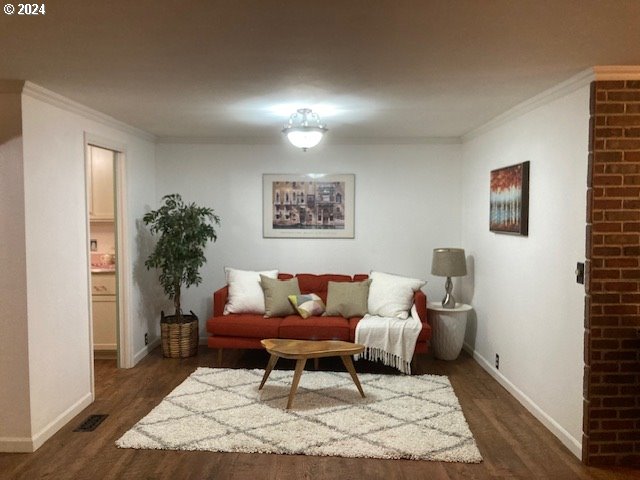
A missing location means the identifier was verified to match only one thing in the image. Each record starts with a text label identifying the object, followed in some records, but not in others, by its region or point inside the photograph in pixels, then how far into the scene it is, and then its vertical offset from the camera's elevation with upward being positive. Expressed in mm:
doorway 5566 -546
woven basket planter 5562 -1184
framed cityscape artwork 6223 +200
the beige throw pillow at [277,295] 5371 -716
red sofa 5020 -972
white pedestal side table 5371 -1045
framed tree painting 4164 +189
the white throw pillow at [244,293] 5422 -707
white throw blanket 4922 -1057
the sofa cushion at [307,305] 5309 -808
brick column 3127 -327
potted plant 5457 -354
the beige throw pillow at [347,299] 5344 -748
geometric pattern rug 3438 -1390
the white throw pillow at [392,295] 5219 -704
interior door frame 5125 -373
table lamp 5492 -422
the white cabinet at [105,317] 5574 -964
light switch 3266 -298
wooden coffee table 4164 -1000
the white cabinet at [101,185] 5570 +383
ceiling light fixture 4316 +735
